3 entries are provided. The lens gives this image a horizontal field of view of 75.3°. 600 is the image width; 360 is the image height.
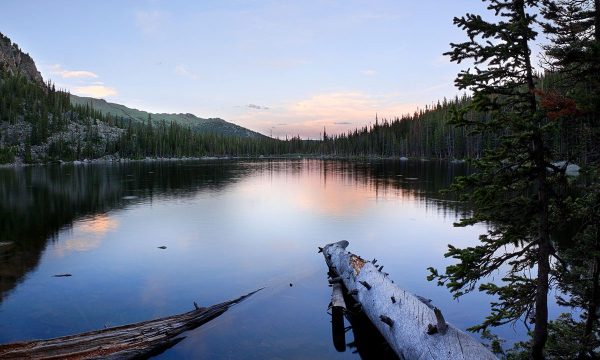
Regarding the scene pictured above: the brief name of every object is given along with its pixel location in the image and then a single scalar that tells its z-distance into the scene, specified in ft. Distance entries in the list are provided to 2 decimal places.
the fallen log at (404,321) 32.07
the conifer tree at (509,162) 27.43
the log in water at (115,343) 36.45
